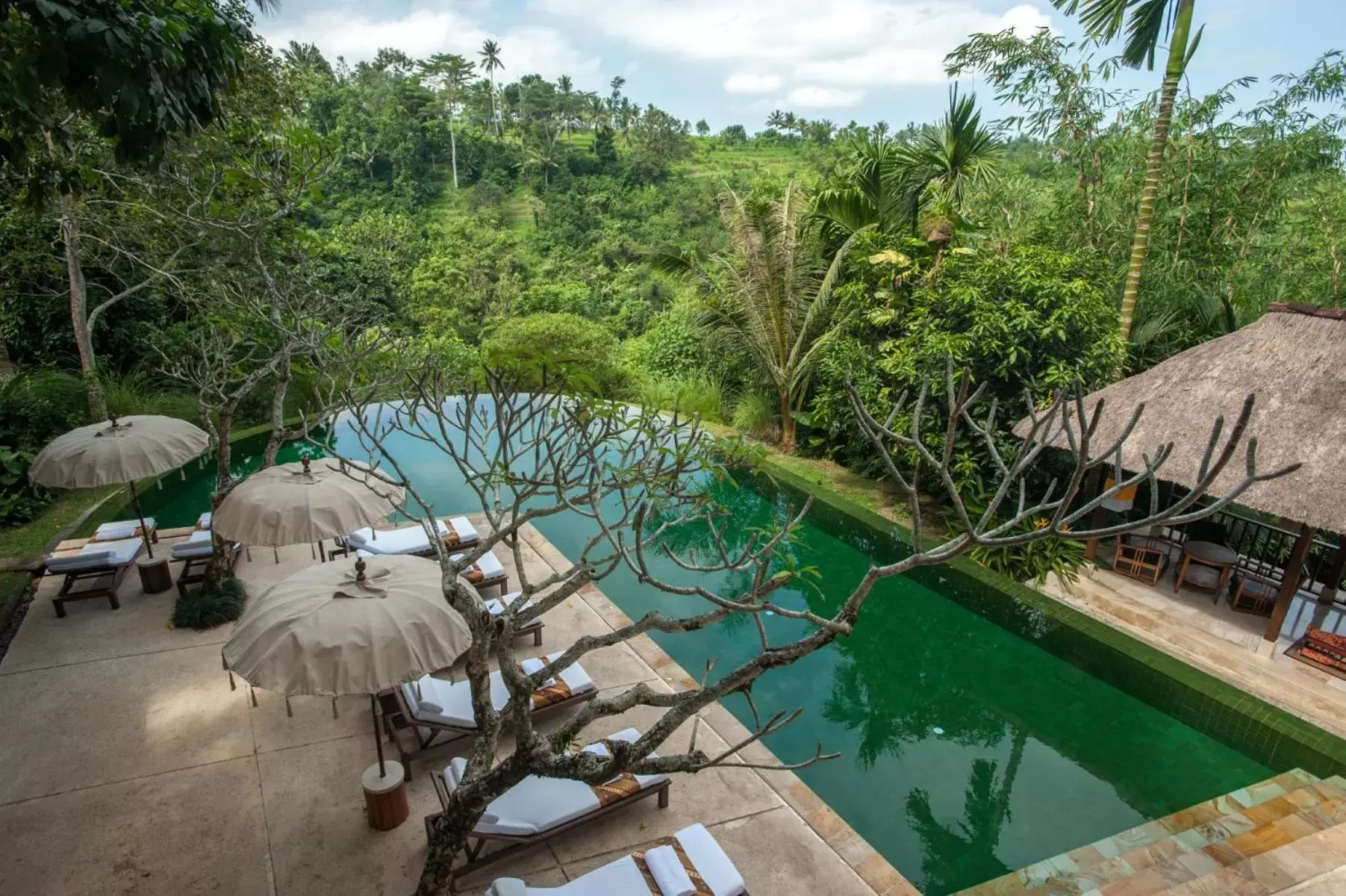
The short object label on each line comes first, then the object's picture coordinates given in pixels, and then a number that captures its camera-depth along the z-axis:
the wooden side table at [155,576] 7.05
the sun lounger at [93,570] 6.62
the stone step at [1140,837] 4.37
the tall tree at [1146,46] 9.20
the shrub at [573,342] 16.33
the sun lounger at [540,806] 4.11
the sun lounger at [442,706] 4.96
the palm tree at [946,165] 10.88
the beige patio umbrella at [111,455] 6.04
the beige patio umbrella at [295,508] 5.41
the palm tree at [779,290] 12.38
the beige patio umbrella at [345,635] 3.50
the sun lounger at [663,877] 3.70
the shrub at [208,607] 6.50
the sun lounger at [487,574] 7.38
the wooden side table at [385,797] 4.36
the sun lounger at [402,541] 7.68
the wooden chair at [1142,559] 8.05
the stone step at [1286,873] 4.20
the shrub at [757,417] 13.65
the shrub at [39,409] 9.32
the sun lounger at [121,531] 7.65
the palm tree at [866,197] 11.94
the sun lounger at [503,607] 6.20
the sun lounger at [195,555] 7.07
